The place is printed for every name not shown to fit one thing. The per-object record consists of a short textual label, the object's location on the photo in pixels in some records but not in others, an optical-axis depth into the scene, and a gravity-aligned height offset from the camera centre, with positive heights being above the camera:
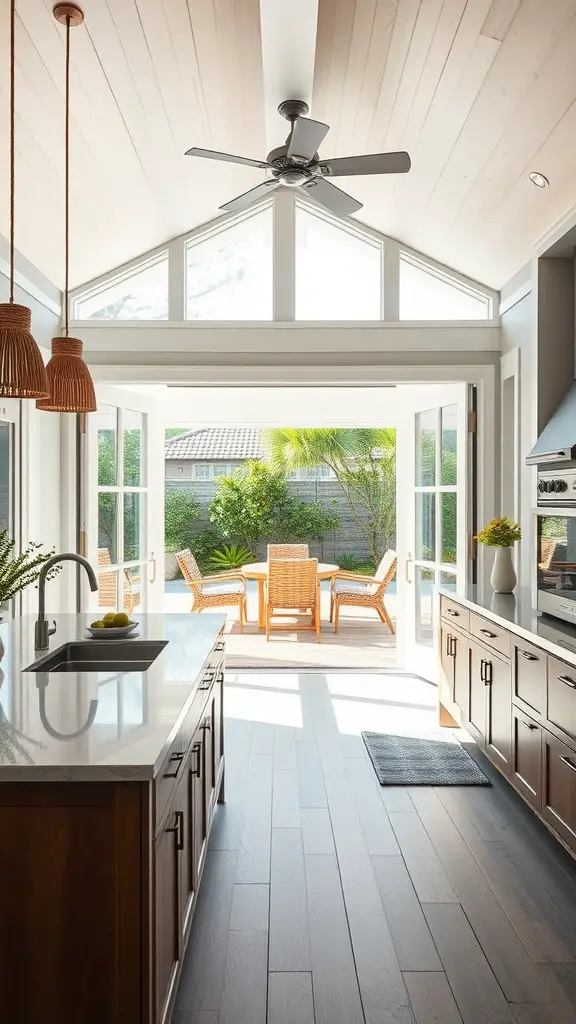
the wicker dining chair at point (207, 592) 7.58 -0.78
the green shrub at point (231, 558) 11.49 -0.64
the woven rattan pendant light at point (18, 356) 1.83 +0.40
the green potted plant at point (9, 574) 2.11 -0.16
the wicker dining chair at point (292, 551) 8.16 -0.38
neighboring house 12.07 +0.98
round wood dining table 7.57 -0.58
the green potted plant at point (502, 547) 3.82 -0.16
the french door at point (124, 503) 4.83 +0.10
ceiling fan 2.85 +1.43
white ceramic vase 3.82 -0.29
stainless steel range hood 3.03 +0.34
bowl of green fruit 2.61 -0.39
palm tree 10.85 +0.80
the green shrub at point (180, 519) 11.65 -0.04
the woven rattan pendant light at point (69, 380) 2.35 +0.43
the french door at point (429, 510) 4.86 +0.04
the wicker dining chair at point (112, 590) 4.91 -0.50
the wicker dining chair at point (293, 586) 7.16 -0.67
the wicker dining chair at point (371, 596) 7.60 -0.81
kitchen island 1.40 -0.68
